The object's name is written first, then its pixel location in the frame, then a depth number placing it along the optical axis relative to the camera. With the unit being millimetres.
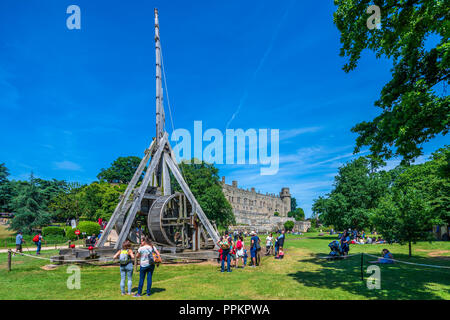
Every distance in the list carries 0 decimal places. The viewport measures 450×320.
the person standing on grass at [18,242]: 17828
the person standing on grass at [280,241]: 14555
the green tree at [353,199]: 30812
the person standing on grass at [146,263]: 6773
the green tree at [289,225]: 61156
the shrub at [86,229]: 27328
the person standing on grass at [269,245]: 16284
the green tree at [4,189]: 46862
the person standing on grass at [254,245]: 12336
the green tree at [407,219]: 14141
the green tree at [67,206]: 40875
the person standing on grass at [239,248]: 12071
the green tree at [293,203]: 128275
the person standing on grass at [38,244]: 17094
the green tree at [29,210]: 31453
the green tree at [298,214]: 100650
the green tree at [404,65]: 6945
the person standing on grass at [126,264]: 6777
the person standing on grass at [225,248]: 10297
